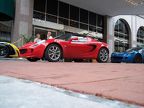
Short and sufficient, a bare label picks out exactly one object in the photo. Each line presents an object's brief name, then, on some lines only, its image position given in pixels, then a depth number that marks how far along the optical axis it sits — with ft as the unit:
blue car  23.46
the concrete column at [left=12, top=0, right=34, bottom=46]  34.62
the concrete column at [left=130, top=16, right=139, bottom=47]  63.59
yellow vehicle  21.58
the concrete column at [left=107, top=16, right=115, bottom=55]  53.87
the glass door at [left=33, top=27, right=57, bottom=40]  38.47
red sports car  16.97
